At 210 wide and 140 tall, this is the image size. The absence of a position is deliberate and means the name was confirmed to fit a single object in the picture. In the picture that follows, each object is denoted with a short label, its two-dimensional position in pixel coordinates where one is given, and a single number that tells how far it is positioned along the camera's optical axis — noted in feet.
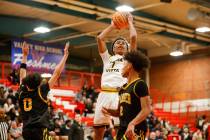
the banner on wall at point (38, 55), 75.72
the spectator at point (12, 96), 60.18
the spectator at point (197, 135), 73.05
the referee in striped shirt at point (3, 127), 38.96
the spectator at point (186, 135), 74.03
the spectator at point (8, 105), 55.26
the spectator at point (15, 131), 49.24
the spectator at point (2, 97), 52.63
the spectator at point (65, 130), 58.49
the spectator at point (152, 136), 60.59
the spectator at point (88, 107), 71.87
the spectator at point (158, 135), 65.57
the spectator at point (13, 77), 56.60
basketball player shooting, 23.65
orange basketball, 21.84
